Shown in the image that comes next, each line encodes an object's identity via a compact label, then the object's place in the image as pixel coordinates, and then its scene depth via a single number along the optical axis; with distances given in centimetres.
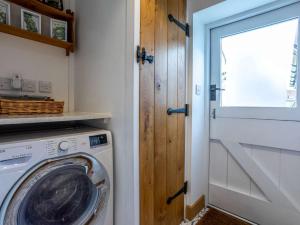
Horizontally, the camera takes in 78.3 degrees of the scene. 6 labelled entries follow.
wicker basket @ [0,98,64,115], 95
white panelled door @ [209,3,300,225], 141
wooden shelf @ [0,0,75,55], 119
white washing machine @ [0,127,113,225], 75
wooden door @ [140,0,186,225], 113
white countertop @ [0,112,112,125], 77
